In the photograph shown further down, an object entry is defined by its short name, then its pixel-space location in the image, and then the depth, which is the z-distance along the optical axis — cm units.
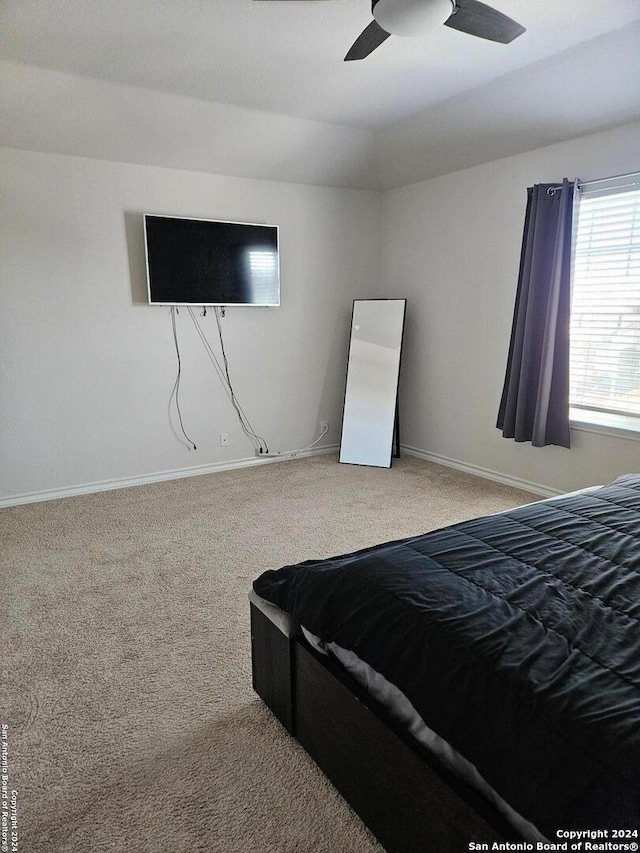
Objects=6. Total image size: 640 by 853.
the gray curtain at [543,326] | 350
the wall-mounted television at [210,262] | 391
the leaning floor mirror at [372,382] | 476
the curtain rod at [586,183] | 319
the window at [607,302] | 332
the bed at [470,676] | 96
